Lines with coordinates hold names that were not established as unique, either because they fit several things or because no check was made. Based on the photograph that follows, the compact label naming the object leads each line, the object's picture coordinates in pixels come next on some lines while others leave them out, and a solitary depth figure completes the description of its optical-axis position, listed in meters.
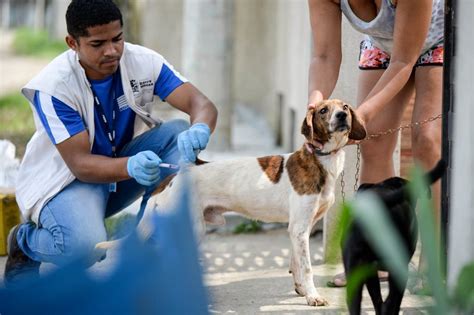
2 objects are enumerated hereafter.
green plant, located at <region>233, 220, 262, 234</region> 13.86
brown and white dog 12.34
